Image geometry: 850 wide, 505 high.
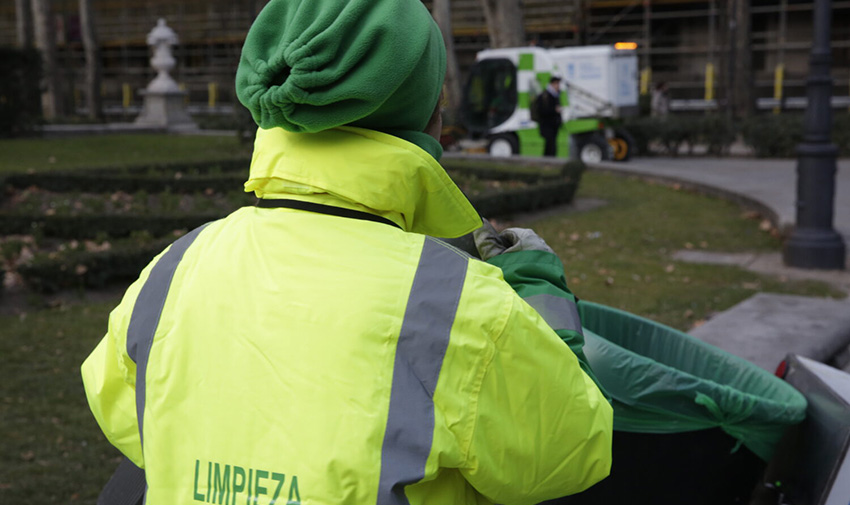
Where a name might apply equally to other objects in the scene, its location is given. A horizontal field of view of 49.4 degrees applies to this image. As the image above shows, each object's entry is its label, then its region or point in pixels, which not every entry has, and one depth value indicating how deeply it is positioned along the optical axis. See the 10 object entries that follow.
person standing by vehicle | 16.23
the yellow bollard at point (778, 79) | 26.55
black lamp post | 7.39
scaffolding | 26.42
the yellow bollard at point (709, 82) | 27.55
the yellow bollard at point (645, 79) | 28.56
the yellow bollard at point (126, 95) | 37.66
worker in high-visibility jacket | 1.30
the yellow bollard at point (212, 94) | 35.25
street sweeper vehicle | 17.33
